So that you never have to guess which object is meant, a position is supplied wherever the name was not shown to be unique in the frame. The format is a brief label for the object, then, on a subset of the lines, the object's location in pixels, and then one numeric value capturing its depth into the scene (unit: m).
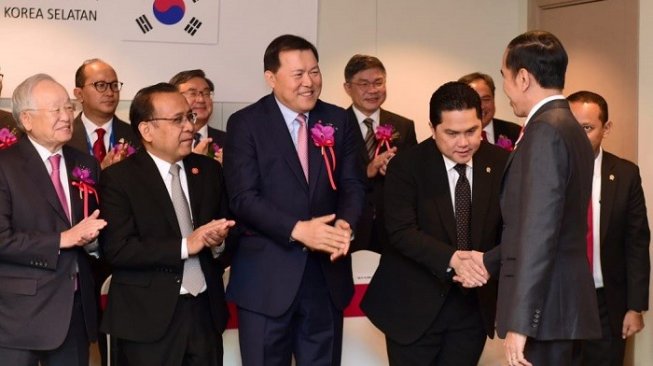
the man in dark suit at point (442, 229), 3.88
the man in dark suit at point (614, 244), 4.61
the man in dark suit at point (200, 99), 5.66
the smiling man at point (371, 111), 5.67
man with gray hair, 3.65
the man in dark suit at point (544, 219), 3.07
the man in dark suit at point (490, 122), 5.66
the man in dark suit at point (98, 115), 5.40
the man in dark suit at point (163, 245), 3.75
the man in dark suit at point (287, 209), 3.83
